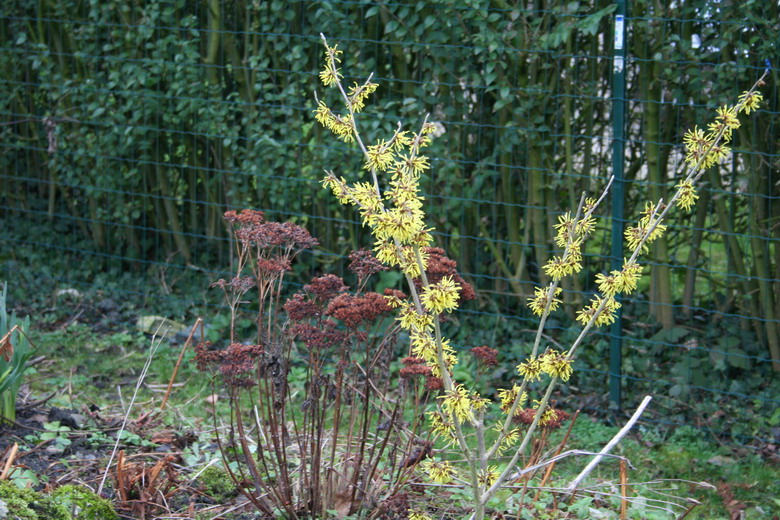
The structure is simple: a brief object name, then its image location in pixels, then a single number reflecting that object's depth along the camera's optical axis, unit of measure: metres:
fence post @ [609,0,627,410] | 4.52
